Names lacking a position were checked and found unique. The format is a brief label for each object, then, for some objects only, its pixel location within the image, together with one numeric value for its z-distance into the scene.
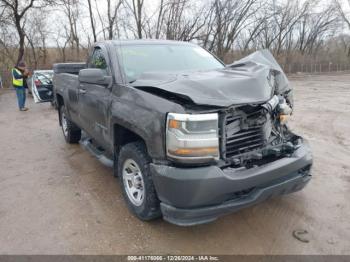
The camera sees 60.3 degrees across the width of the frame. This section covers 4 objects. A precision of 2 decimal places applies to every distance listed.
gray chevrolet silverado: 2.48
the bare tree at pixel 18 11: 19.30
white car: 11.38
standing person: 11.13
